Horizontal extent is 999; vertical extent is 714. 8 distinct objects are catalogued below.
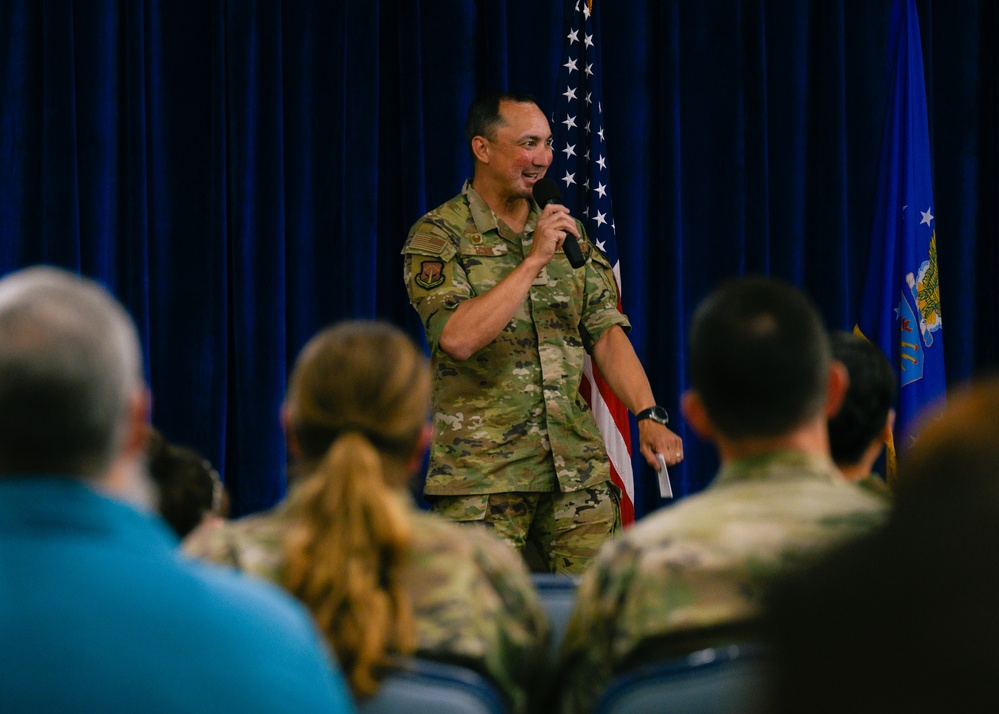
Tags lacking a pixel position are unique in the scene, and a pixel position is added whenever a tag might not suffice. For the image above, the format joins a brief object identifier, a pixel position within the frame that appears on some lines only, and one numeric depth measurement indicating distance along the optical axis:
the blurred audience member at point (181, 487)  6.14
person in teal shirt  3.30
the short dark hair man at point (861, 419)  6.18
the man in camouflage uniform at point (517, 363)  7.23
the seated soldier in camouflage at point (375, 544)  4.55
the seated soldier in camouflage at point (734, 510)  4.47
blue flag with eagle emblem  8.30
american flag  7.91
